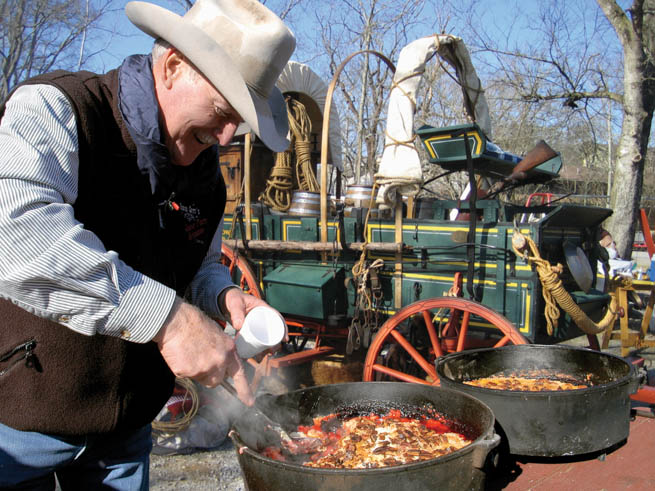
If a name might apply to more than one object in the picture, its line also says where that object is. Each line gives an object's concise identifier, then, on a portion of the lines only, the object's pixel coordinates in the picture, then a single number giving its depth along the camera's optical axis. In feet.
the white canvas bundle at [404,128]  15.19
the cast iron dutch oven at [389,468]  4.64
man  3.46
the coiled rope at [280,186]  19.81
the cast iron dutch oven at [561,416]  6.82
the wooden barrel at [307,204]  18.38
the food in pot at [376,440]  6.13
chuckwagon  14.11
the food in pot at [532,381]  8.63
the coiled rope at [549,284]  13.42
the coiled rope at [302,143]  20.24
